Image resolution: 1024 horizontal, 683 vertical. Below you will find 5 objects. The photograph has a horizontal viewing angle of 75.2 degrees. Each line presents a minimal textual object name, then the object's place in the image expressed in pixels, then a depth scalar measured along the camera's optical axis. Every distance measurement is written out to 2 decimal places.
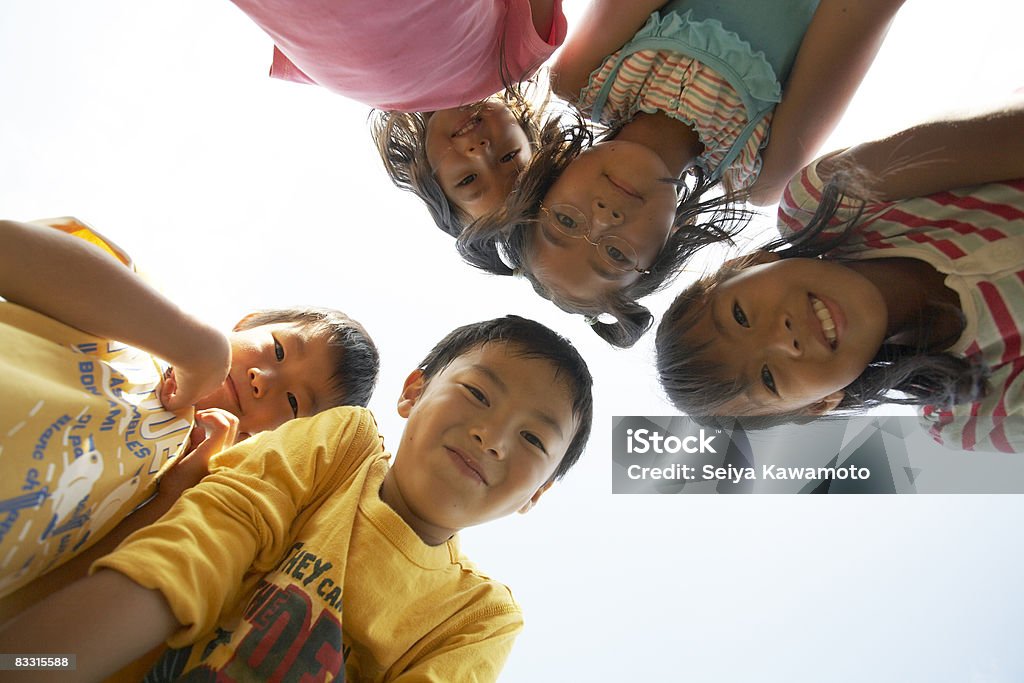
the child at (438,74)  0.76
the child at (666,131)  0.88
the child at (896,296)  0.71
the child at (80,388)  0.56
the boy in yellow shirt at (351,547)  0.55
